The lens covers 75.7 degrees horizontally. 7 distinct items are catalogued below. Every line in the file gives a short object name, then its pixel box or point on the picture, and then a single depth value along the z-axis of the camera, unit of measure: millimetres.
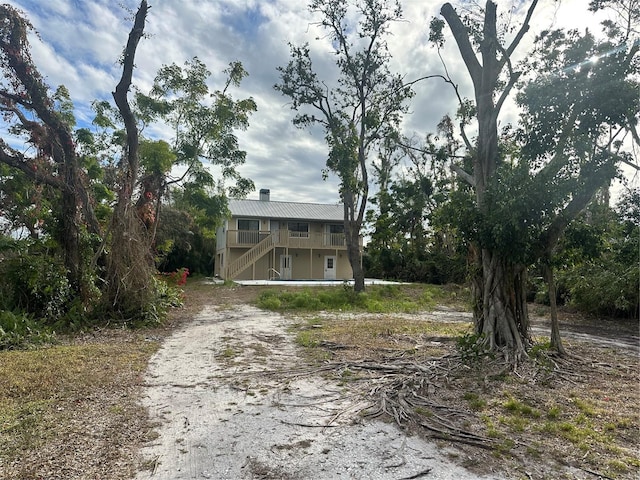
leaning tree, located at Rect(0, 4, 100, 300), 8578
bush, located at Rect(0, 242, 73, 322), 8227
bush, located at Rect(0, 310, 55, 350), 6836
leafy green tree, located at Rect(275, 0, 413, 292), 14461
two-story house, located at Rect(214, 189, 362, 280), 25078
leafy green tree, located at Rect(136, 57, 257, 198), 13914
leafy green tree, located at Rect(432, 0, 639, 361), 5820
